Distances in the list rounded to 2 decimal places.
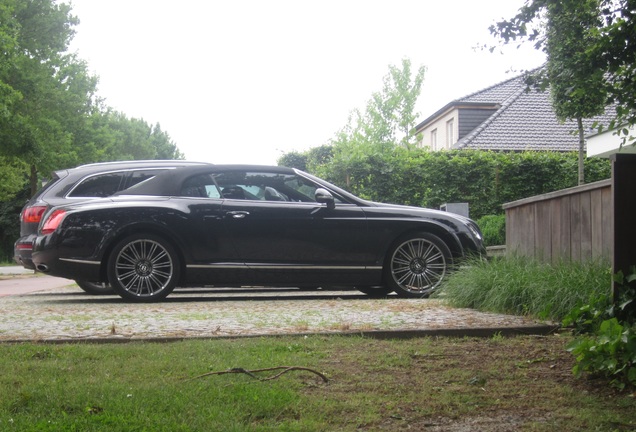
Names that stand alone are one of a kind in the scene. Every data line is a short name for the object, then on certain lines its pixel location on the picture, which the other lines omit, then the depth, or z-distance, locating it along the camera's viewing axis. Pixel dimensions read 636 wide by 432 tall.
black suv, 11.49
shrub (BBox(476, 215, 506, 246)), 18.56
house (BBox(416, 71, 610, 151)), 35.50
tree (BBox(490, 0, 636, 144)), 4.80
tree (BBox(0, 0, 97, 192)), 25.16
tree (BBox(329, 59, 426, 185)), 44.44
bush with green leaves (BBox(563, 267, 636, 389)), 4.18
